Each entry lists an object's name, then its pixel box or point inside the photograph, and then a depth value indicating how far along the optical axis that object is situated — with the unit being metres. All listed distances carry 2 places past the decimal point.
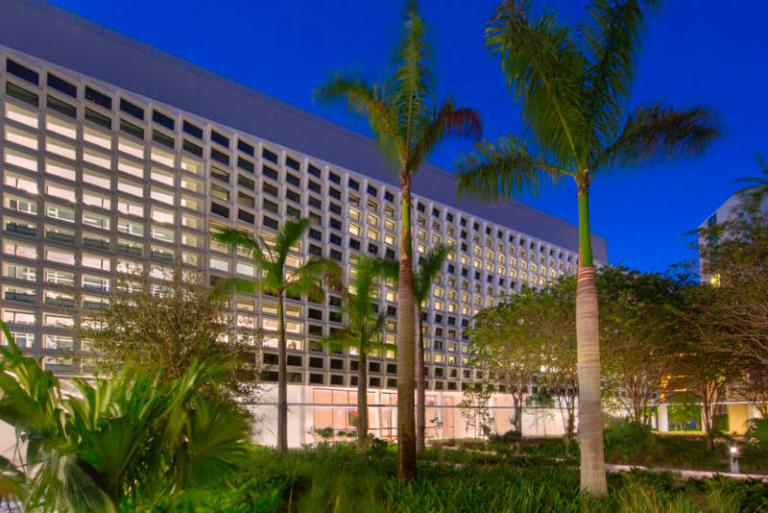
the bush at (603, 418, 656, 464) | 25.59
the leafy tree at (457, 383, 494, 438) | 35.37
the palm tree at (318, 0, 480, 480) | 15.38
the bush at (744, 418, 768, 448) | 13.89
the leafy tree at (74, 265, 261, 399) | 22.75
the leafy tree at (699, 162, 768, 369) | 19.98
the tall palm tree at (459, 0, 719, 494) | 11.58
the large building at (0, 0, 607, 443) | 40.66
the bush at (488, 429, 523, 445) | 34.53
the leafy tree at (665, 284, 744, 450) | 22.78
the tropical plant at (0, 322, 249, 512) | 6.23
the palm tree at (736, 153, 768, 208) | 18.67
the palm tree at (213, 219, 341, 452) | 23.97
